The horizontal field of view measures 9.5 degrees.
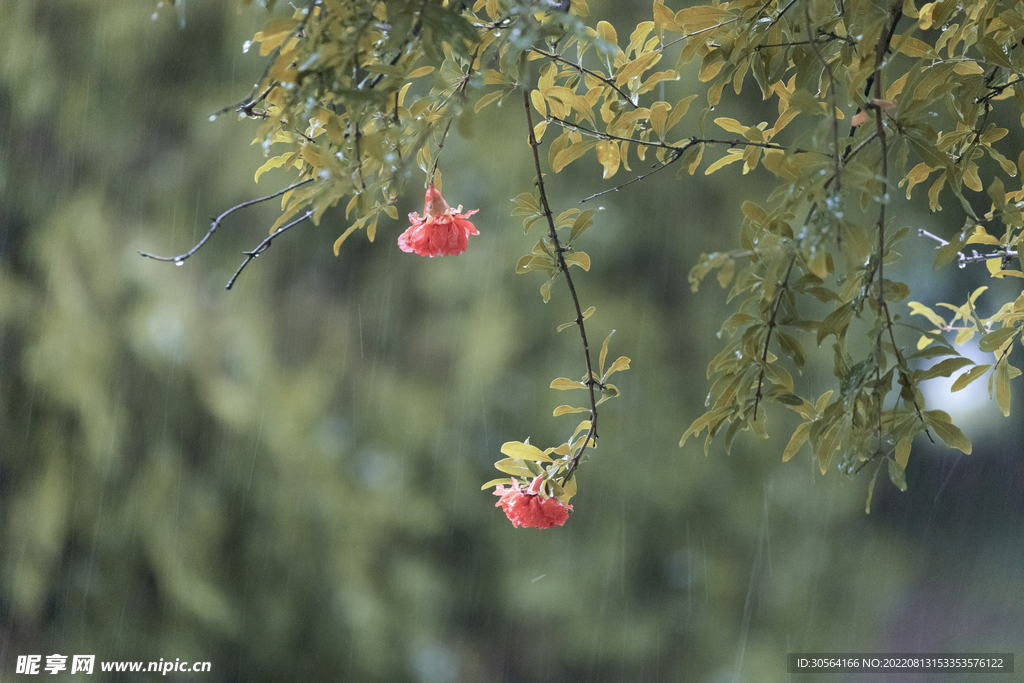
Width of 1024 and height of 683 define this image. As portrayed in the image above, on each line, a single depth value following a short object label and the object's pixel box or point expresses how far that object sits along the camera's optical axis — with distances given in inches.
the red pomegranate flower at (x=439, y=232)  156.8
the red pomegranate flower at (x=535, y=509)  156.0
